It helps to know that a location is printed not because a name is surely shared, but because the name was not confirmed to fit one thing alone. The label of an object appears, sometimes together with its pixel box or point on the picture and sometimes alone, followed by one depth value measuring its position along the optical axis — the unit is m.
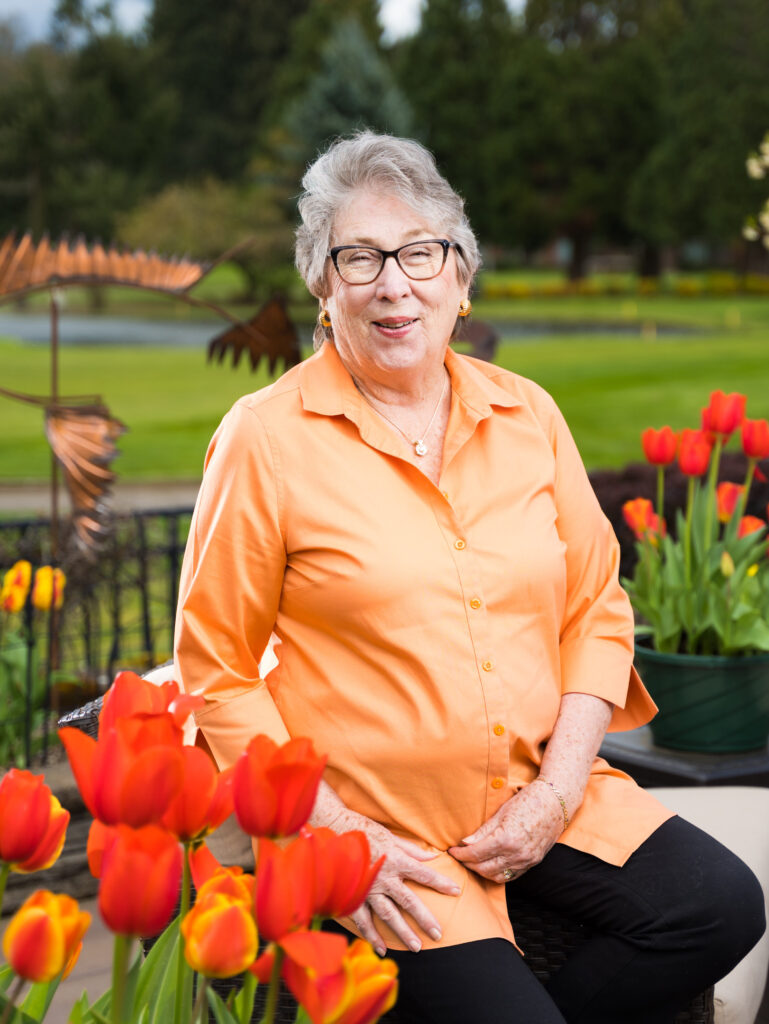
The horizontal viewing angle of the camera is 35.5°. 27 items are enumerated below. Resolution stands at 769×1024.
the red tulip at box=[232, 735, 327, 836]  0.88
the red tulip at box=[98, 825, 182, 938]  0.82
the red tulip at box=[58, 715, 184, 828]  0.86
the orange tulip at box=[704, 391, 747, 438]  2.75
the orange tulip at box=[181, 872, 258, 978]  0.85
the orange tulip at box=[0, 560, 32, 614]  3.23
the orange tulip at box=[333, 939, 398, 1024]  0.83
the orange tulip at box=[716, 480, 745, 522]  2.97
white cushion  1.96
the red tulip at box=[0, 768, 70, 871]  0.91
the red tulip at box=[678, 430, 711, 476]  2.75
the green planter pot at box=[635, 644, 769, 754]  2.88
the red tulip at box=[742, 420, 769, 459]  2.71
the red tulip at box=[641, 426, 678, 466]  2.83
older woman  1.77
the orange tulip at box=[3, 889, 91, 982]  0.85
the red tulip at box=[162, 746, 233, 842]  0.90
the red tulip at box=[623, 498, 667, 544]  3.01
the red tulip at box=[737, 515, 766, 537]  2.98
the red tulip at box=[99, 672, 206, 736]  1.00
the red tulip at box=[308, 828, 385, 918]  0.86
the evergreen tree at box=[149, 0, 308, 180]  54.47
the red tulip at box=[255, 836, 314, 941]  0.83
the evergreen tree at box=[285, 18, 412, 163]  34.41
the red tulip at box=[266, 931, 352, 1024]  0.81
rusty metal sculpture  3.17
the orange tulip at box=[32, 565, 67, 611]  3.20
